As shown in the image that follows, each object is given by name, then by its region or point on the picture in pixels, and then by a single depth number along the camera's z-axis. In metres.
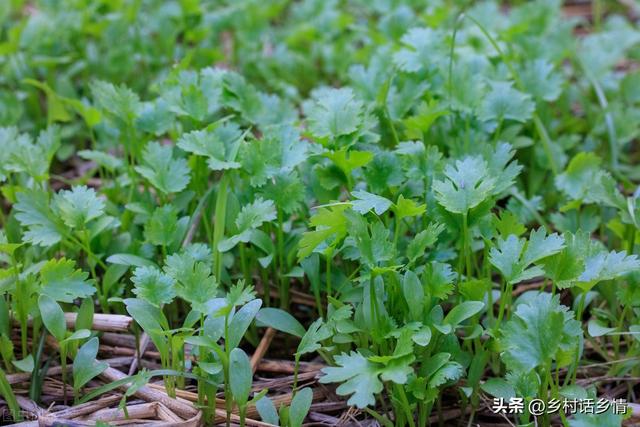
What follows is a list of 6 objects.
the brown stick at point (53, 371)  0.71
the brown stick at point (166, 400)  0.68
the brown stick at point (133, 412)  0.68
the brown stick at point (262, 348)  0.72
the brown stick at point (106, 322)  0.71
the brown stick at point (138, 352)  0.72
